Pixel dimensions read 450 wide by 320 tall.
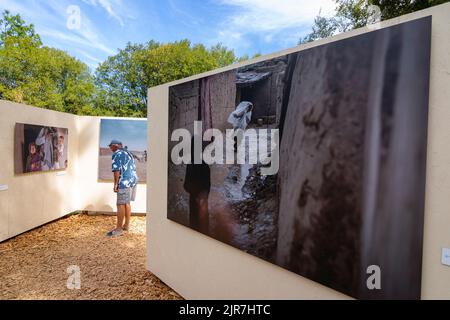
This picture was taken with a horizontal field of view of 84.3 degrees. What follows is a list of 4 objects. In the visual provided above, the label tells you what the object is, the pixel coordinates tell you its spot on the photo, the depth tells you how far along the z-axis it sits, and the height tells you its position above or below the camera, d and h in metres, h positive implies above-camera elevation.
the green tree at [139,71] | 19.20 +6.36
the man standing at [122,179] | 5.73 -0.68
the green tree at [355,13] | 8.13 +5.99
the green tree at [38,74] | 15.76 +5.15
